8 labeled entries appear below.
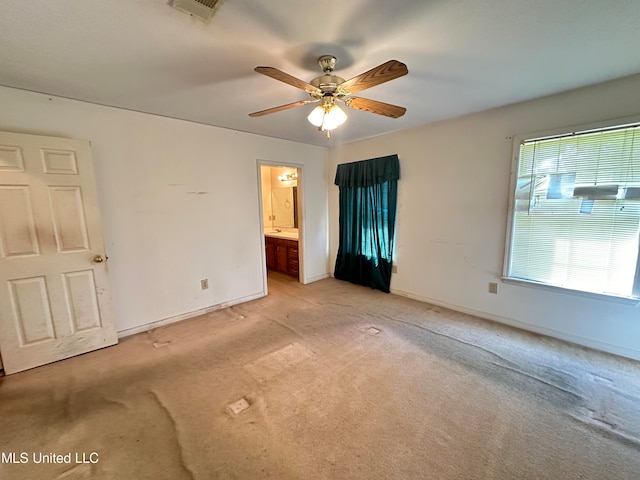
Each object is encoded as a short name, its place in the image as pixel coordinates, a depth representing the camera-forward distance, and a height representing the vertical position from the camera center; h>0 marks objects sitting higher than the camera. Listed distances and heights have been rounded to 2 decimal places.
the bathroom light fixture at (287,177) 5.12 +0.59
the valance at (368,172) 3.57 +0.48
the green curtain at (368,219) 3.67 -0.23
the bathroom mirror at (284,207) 5.27 -0.04
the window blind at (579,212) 2.15 -0.12
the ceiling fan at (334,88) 1.42 +0.74
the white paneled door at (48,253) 2.03 -0.37
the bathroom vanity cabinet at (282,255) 4.59 -0.95
